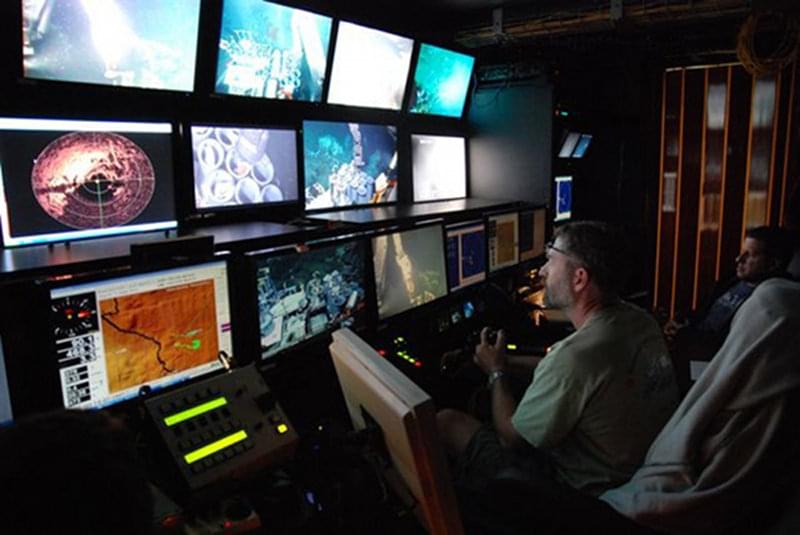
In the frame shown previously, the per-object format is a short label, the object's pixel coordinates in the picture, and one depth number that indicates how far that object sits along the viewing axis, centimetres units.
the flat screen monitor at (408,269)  246
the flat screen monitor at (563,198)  419
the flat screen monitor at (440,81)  348
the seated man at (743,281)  334
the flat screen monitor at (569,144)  406
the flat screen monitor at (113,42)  179
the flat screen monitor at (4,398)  128
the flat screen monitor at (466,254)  294
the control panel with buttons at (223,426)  144
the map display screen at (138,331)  139
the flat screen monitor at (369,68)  292
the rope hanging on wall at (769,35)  368
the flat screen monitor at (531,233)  362
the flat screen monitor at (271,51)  238
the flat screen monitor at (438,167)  363
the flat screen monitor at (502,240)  329
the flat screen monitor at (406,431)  82
